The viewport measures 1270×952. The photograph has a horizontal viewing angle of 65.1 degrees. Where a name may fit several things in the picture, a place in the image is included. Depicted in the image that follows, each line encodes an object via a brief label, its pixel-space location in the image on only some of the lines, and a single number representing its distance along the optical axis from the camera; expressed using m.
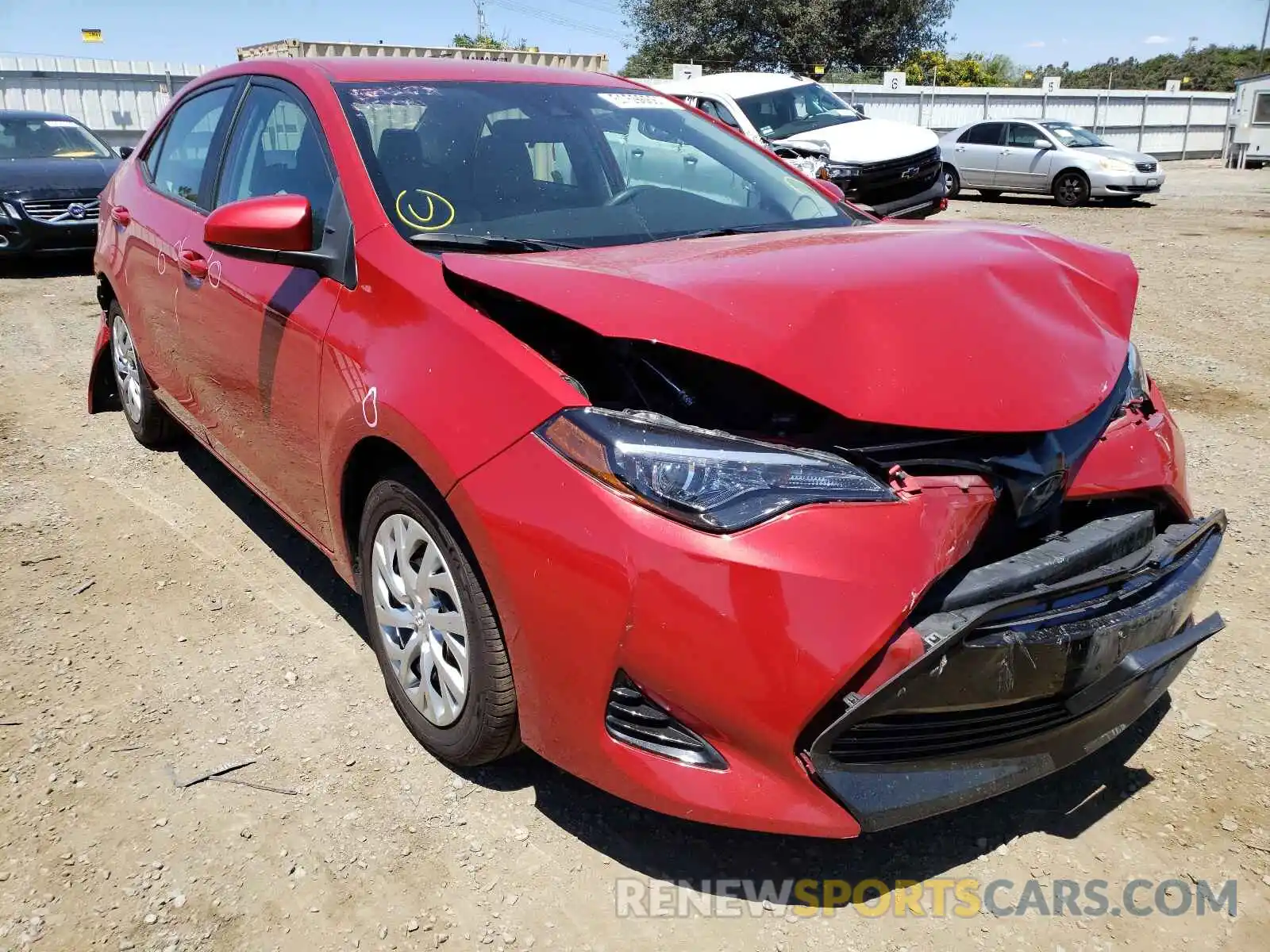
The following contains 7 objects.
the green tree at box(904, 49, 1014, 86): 38.88
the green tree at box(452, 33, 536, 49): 45.11
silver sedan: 16.09
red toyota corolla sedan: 1.78
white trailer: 25.36
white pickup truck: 10.90
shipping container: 14.06
